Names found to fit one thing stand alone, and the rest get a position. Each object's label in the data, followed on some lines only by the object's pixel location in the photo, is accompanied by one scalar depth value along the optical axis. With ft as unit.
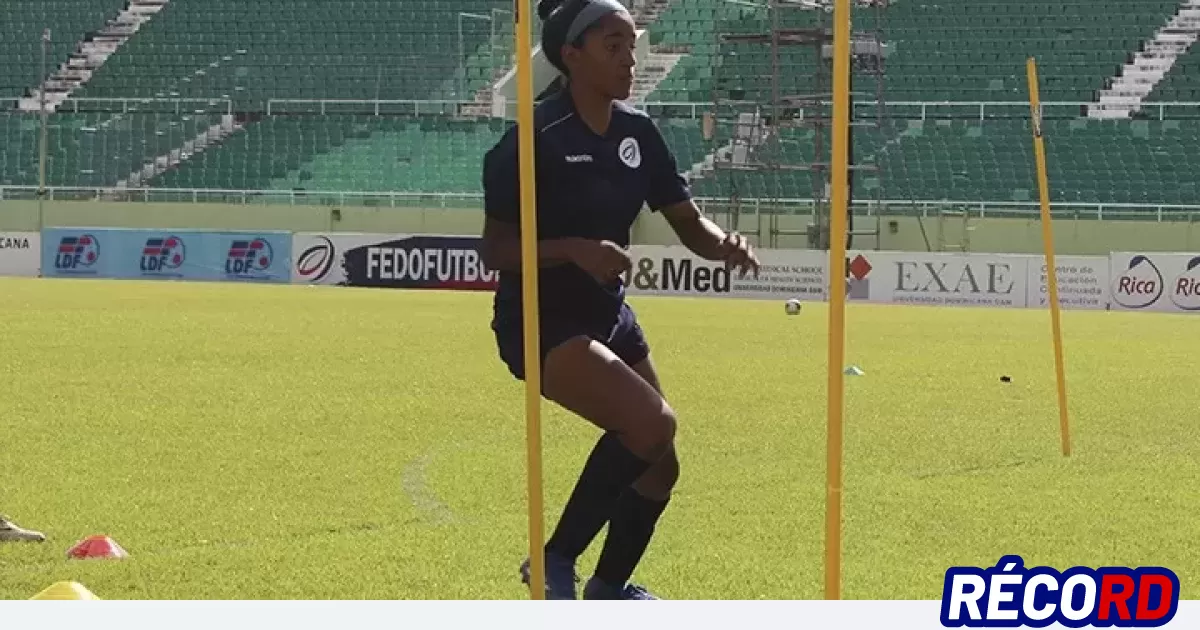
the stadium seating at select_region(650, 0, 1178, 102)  161.07
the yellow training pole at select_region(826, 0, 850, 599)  19.40
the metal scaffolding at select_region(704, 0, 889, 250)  142.51
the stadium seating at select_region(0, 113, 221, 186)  171.42
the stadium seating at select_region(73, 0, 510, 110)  176.76
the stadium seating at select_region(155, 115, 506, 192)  167.36
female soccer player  22.95
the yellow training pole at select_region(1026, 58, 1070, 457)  42.98
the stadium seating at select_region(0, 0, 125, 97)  188.03
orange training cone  27.91
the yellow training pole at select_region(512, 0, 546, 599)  19.63
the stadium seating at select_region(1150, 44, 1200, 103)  155.63
